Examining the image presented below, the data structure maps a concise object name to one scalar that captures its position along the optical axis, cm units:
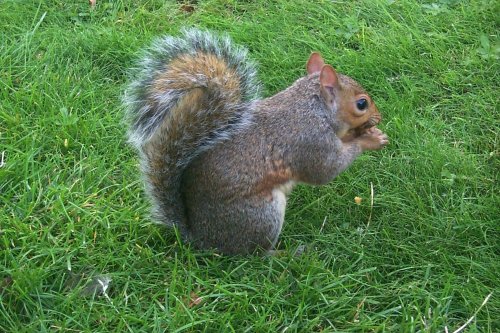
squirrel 101
